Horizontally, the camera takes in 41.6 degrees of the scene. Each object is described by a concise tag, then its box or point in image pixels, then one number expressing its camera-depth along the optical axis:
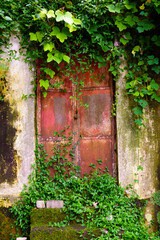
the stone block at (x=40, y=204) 2.92
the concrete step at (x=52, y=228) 2.52
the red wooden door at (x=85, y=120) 3.46
